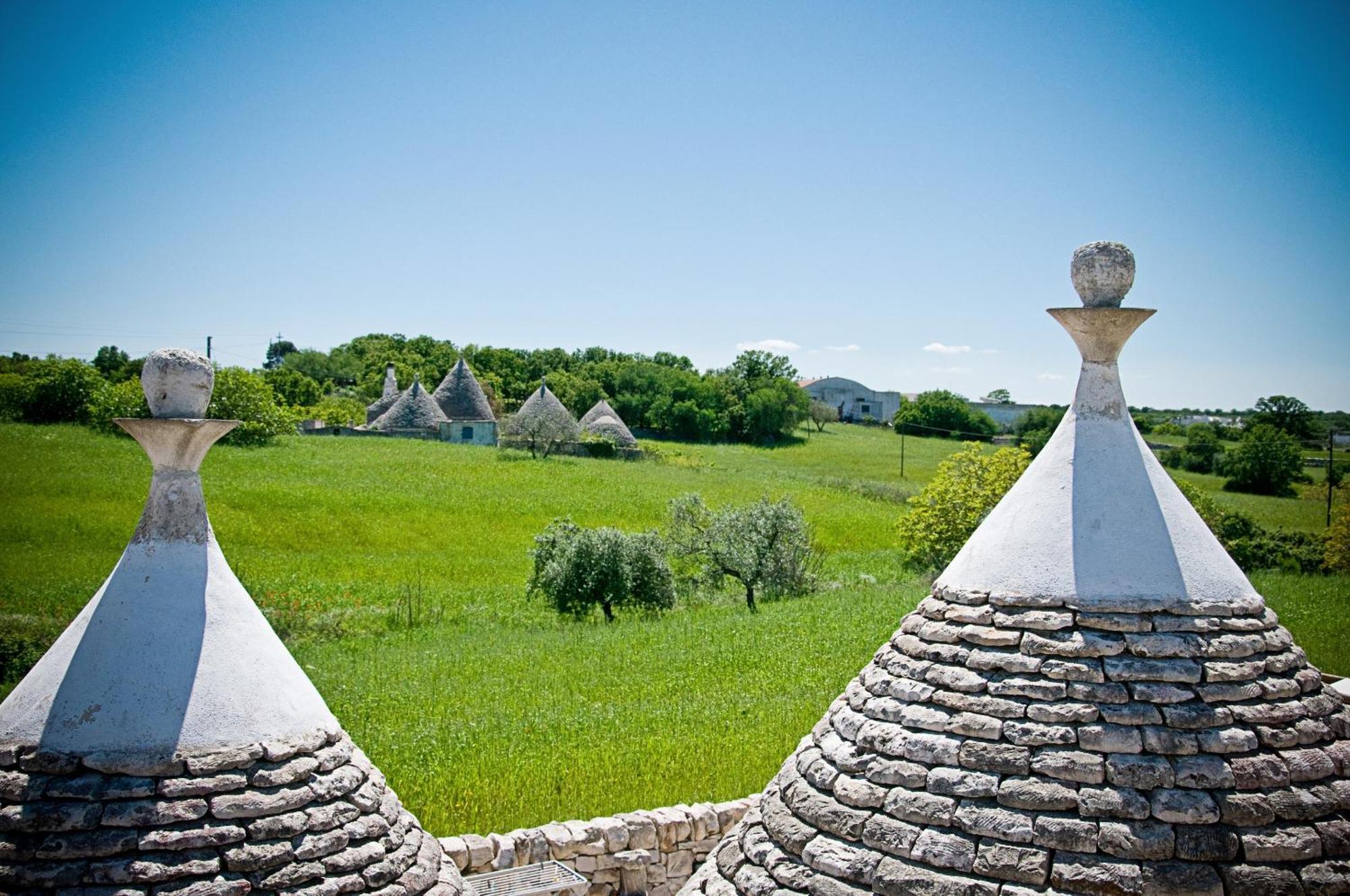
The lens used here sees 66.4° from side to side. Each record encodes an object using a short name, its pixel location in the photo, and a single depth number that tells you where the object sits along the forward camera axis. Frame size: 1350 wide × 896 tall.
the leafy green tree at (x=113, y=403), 38.09
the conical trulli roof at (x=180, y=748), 4.39
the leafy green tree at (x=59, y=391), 39.47
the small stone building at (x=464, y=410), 58.78
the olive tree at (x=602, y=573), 25.33
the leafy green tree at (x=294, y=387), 74.81
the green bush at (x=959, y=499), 28.19
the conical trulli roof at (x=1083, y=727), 4.54
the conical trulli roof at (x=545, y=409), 54.94
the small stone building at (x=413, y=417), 58.12
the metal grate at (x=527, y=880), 9.25
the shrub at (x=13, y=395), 38.56
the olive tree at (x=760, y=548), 27.38
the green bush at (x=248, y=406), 43.62
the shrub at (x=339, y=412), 63.12
